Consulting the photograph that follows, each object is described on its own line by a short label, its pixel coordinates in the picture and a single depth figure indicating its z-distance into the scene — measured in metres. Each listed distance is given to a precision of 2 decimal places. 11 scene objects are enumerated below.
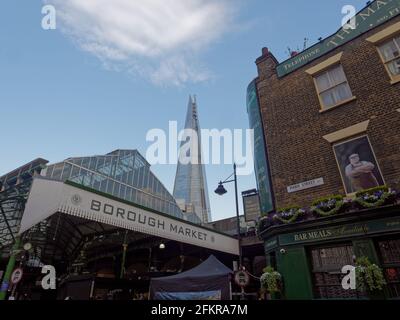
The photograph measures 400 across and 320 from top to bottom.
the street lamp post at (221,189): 15.04
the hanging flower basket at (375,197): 7.85
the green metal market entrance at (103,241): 8.95
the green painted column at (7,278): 9.27
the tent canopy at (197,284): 9.49
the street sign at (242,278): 9.21
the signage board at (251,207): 16.75
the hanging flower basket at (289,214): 9.50
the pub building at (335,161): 8.14
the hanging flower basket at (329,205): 8.60
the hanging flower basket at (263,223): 10.49
